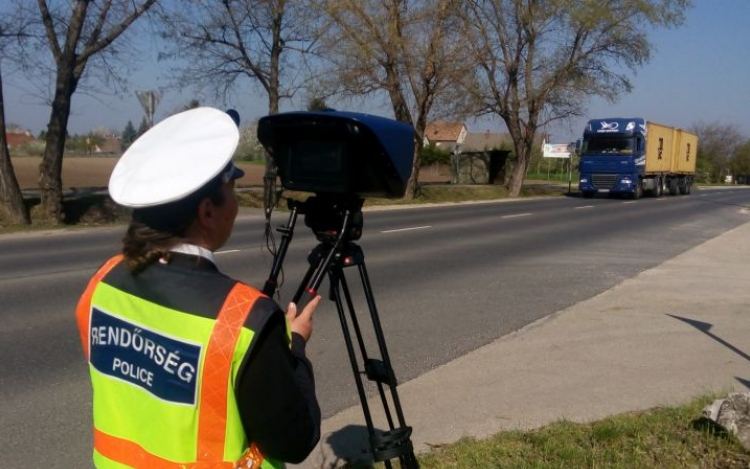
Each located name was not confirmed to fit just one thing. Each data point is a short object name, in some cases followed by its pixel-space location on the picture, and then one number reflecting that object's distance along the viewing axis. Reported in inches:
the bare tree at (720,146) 3656.5
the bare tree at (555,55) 1393.9
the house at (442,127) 1365.7
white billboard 2055.9
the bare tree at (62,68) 732.0
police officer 67.3
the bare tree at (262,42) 956.0
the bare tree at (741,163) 3661.4
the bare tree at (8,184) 701.9
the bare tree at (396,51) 1076.5
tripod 98.2
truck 1354.6
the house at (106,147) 2364.7
